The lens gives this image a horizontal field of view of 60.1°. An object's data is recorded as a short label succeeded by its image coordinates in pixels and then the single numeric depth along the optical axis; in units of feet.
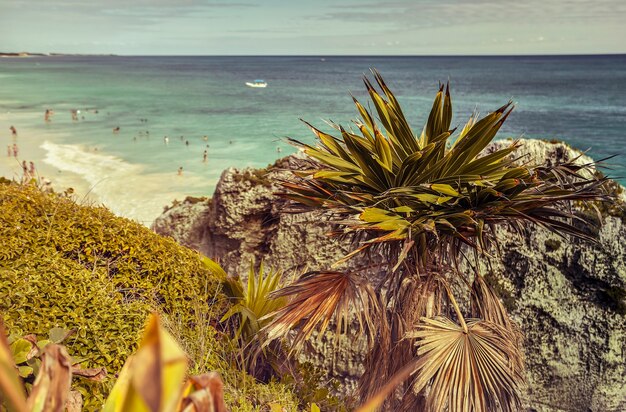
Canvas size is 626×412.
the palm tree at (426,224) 12.92
